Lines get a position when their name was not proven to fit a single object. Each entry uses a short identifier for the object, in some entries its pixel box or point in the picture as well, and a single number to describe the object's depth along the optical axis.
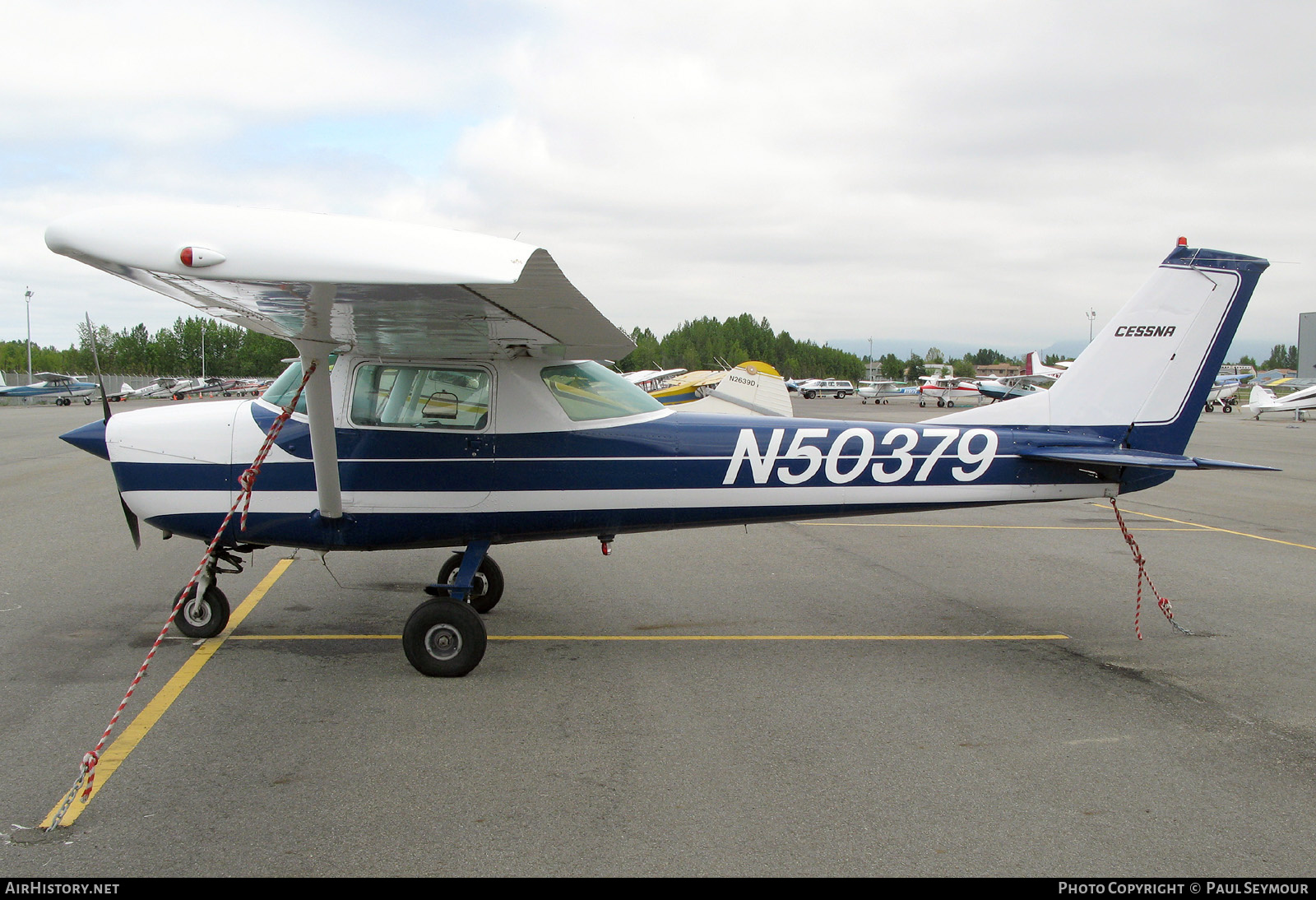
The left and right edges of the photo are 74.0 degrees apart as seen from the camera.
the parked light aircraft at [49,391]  51.69
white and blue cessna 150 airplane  5.38
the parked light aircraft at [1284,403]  38.00
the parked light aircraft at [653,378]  35.88
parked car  72.81
